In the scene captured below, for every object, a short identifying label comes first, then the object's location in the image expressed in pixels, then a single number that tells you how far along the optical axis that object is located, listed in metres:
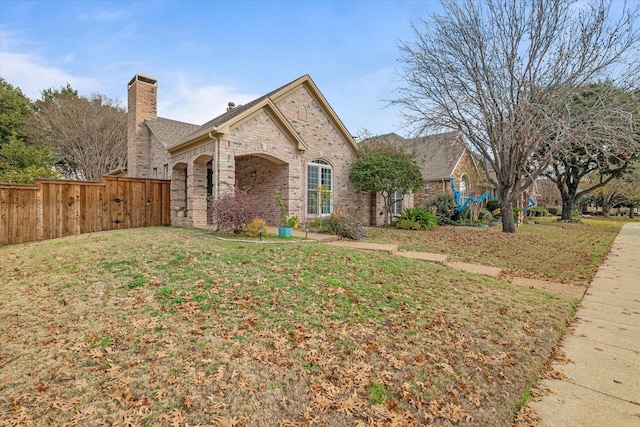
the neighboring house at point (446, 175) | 21.70
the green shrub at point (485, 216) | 18.50
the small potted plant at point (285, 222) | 8.97
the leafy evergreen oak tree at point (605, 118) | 9.68
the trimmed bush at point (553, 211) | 41.53
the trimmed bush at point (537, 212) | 32.83
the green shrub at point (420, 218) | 14.00
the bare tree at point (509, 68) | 10.77
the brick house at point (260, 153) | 10.38
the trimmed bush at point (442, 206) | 17.33
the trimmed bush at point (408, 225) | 13.77
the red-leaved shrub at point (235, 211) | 8.61
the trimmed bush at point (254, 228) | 8.52
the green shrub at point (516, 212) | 19.33
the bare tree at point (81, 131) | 21.41
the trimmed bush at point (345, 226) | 10.12
